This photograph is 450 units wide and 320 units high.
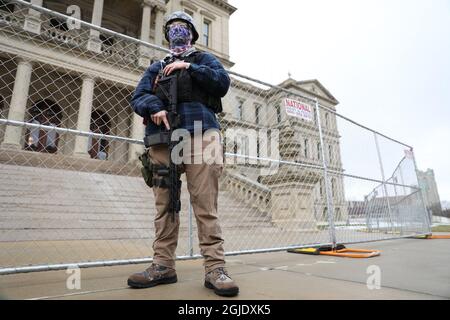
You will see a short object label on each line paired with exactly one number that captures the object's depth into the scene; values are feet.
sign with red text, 12.62
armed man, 5.80
